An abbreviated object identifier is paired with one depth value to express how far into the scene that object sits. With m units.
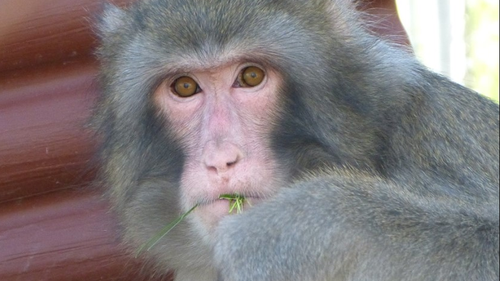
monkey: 7.13
